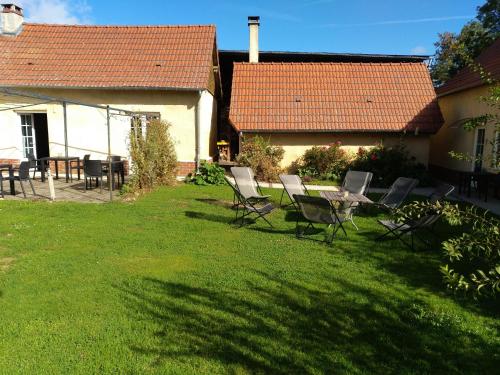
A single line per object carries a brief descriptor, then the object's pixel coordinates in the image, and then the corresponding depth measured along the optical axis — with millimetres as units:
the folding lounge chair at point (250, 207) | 7863
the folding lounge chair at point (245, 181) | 9380
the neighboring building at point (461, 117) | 14008
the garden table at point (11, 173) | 10501
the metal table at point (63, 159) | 12797
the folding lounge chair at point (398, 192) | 8492
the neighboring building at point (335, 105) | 15906
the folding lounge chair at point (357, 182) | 9769
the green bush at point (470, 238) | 2592
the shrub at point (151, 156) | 11508
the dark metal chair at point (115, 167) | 12189
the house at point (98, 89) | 14812
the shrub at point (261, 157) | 14852
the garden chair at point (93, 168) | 11162
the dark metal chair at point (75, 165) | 13570
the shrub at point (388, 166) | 14633
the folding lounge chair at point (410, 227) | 6273
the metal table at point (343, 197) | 7992
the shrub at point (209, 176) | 13906
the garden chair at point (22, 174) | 10107
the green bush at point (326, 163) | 15469
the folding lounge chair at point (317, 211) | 6682
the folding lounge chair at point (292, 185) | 9883
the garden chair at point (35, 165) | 13489
